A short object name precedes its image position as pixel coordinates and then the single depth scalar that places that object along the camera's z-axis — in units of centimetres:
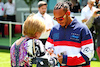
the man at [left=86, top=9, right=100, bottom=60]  570
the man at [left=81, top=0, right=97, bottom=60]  827
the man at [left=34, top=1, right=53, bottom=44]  663
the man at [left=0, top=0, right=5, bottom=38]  1377
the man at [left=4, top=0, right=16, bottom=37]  1354
